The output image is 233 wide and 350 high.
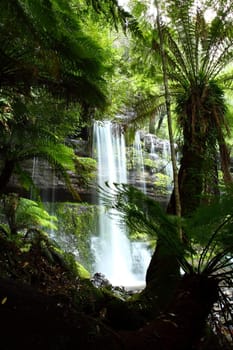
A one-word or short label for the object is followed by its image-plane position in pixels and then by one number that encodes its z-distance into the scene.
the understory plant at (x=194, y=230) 2.04
